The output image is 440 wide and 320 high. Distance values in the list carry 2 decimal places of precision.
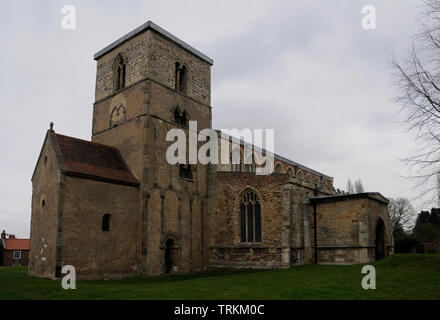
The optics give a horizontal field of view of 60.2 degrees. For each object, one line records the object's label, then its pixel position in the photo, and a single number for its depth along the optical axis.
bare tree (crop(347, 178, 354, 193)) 69.19
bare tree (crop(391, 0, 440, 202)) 13.08
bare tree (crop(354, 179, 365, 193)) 66.99
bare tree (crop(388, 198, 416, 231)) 61.81
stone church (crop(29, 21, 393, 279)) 20.72
